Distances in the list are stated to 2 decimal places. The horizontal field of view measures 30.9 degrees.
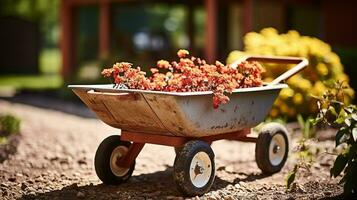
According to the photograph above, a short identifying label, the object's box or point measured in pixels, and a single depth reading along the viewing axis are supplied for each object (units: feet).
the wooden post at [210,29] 40.81
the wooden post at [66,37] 52.60
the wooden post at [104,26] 49.05
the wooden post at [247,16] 42.45
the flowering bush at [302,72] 29.58
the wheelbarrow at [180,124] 15.87
